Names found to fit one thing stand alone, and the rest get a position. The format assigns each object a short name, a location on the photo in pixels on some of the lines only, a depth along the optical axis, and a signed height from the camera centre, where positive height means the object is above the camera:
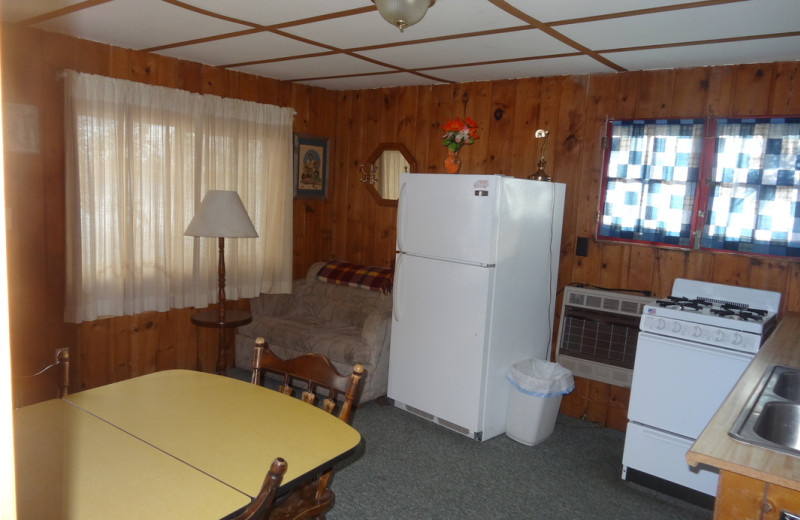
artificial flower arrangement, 3.78 +0.46
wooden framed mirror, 4.75 +0.26
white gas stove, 2.74 -0.78
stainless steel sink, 1.60 -0.59
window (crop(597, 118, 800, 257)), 3.16 +0.19
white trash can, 3.42 -1.15
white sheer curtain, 3.51 -0.02
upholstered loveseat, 3.93 -0.97
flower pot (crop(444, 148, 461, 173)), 3.76 +0.26
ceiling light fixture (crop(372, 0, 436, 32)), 1.94 +0.64
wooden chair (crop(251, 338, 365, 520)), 1.74 -0.69
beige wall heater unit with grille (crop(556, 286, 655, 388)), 3.58 -0.78
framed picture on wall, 4.83 +0.24
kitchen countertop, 1.40 -0.60
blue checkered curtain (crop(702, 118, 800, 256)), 3.13 +0.18
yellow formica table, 1.56 -0.74
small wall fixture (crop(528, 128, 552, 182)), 3.78 +0.21
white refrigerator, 3.40 -0.54
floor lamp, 3.48 -0.19
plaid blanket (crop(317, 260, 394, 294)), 4.49 -0.63
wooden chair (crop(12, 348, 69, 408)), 2.01 -1.01
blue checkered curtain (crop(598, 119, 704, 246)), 3.47 +0.21
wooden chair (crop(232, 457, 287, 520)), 1.26 -0.66
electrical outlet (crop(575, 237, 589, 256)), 3.84 -0.24
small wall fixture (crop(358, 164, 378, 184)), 4.93 +0.19
